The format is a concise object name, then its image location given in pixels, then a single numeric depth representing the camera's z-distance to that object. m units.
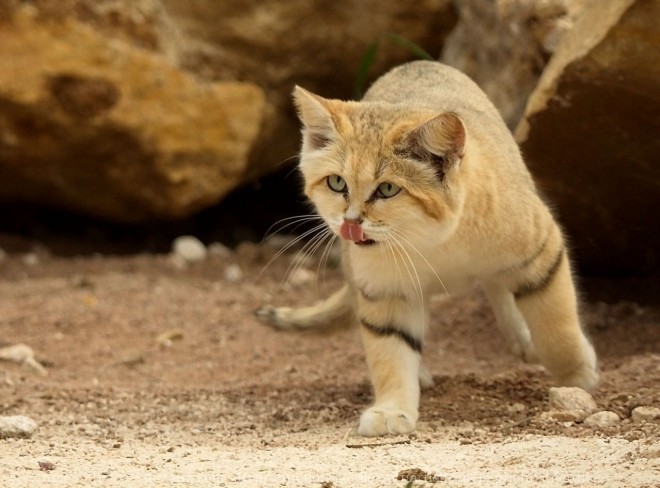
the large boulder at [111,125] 12.83
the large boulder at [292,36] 13.50
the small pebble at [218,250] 14.58
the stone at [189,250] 14.44
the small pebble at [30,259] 14.29
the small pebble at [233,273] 13.48
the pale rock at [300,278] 13.16
